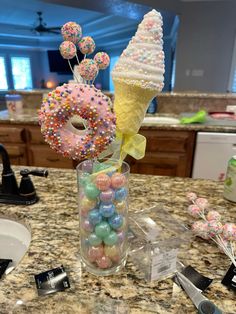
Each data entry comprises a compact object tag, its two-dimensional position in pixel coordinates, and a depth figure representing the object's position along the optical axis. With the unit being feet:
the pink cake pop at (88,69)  1.60
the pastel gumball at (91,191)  1.61
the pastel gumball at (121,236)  1.73
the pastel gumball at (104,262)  1.74
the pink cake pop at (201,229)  2.06
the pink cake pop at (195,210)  2.39
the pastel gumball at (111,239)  1.68
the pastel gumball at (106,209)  1.63
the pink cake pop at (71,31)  1.63
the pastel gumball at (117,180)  1.61
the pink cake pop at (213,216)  2.16
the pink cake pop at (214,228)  1.98
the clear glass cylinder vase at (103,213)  1.62
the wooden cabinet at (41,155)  7.02
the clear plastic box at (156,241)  1.73
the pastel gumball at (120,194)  1.66
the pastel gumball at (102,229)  1.65
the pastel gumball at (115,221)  1.67
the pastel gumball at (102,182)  1.58
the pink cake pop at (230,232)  1.95
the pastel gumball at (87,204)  1.65
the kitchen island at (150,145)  6.37
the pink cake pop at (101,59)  1.73
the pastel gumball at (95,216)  1.65
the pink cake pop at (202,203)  2.45
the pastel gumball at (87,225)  1.69
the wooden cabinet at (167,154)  6.45
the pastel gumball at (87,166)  1.78
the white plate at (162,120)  6.98
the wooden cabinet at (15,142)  6.98
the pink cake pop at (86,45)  1.71
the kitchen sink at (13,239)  2.48
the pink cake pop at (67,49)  1.64
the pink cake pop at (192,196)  2.69
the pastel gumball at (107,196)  1.60
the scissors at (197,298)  1.44
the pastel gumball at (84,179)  1.66
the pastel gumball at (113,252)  1.72
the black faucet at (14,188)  2.67
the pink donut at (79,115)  1.41
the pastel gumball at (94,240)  1.69
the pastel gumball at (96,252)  1.73
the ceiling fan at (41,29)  16.83
